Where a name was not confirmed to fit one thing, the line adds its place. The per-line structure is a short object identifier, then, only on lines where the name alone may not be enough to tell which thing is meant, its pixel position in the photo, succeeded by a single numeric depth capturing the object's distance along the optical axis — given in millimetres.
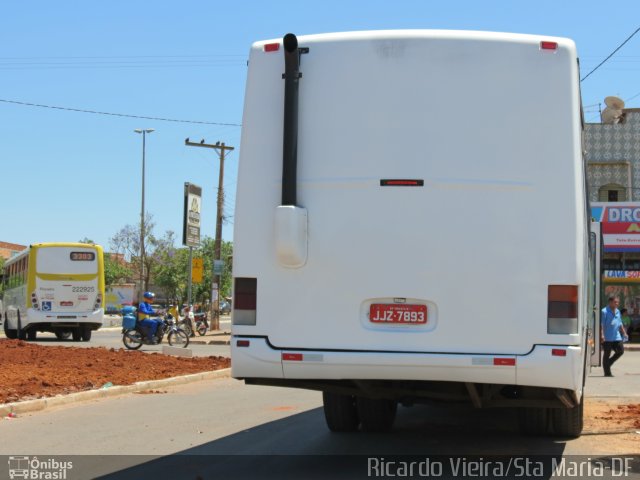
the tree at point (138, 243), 77044
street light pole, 58806
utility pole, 42906
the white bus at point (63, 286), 32750
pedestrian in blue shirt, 19109
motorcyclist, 26406
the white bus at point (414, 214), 6621
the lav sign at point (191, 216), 35625
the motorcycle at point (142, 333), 26422
